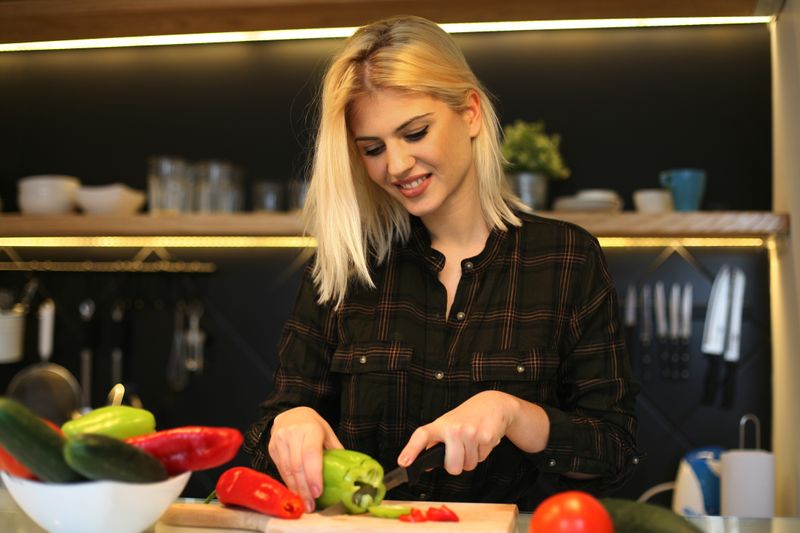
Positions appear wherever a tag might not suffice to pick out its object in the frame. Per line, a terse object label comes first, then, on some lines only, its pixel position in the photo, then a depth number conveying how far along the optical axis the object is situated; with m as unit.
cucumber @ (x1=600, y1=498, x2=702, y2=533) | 1.08
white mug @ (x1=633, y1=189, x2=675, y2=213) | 2.94
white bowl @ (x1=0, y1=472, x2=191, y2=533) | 1.13
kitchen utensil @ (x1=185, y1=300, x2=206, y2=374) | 3.39
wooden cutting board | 1.26
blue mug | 2.89
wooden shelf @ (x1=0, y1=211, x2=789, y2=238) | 2.82
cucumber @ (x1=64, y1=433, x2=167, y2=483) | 1.08
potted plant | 2.94
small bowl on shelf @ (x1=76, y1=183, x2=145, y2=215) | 3.21
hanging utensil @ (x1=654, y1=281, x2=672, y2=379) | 3.07
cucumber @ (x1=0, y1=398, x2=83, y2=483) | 1.09
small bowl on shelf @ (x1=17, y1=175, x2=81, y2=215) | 3.26
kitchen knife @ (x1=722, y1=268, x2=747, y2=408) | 2.99
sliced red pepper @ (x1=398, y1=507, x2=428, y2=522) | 1.29
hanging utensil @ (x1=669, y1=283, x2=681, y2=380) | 3.06
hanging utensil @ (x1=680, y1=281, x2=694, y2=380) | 3.05
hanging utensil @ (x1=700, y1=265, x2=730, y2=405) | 3.01
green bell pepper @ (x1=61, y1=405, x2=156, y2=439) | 1.20
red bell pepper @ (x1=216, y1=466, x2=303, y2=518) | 1.33
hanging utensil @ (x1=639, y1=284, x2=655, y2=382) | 3.08
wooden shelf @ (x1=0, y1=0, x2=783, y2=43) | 2.96
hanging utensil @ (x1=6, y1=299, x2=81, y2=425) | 3.38
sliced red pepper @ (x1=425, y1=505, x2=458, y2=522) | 1.29
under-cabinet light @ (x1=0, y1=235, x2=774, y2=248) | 3.05
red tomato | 1.01
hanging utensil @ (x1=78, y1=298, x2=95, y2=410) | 3.44
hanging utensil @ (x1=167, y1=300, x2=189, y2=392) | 3.41
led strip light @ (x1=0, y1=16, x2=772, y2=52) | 3.12
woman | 1.65
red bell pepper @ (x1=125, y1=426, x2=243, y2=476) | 1.20
